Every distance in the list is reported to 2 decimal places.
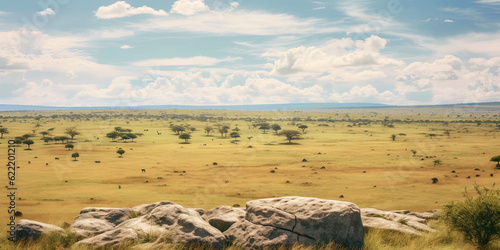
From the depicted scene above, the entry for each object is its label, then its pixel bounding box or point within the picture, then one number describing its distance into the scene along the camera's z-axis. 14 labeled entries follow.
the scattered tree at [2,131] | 105.32
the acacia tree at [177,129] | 122.89
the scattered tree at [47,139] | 91.50
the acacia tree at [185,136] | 101.41
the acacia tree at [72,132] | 97.72
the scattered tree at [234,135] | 111.09
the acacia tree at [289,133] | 101.12
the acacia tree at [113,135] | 101.50
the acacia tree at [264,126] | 132.50
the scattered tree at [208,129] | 128.40
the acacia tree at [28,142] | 82.00
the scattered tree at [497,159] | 52.96
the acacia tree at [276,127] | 130.62
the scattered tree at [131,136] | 101.39
